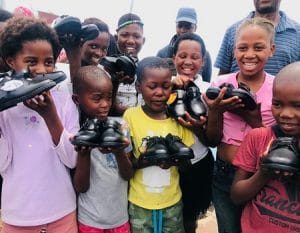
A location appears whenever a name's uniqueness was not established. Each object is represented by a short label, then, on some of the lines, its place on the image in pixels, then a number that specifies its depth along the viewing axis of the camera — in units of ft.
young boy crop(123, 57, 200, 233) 6.42
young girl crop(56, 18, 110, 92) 6.92
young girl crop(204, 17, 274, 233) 6.40
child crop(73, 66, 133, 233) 6.12
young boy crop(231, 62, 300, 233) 5.05
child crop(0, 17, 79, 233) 5.64
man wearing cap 12.01
